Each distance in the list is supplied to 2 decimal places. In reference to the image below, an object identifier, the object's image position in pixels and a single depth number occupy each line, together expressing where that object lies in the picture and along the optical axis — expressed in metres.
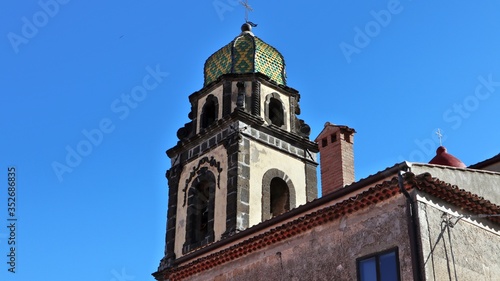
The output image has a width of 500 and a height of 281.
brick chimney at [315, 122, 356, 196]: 17.19
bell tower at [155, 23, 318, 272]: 24.30
